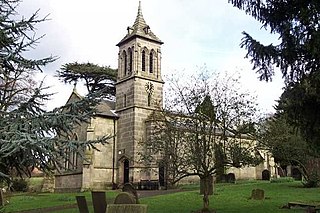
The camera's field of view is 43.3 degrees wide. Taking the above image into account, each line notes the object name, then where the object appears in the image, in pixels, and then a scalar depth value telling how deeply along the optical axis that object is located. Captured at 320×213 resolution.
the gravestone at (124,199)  10.13
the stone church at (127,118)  34.94
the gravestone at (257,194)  19.44
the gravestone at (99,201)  11.83
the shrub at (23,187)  37.14
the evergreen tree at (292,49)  10.04
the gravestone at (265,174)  40.96
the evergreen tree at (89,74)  53.44
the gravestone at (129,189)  16.62
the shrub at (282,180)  31.40
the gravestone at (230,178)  35.73
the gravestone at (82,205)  12.88
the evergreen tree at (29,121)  7.46
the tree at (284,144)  24.67
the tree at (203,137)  16.84
